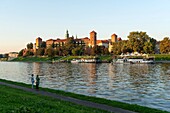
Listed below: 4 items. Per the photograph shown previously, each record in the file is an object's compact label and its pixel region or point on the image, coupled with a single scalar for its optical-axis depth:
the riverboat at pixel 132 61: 130.10
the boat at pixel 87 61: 160.60
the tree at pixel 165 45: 158.23
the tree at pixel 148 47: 156.48
